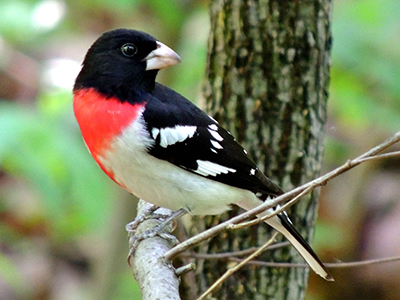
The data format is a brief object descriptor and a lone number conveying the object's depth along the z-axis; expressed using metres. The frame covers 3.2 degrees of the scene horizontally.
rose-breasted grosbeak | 3.83
